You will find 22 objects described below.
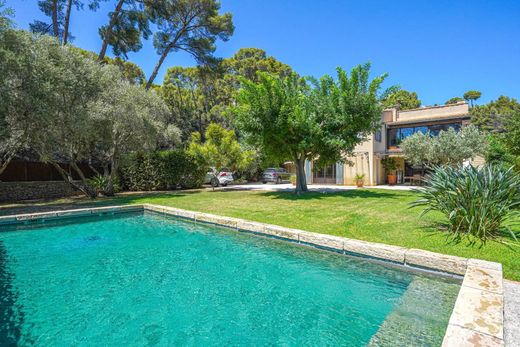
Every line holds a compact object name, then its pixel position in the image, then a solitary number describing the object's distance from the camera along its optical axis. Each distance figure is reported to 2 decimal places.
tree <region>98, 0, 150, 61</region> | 20.70
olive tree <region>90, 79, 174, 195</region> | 14.32
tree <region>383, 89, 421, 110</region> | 42.78
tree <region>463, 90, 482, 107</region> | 52.50
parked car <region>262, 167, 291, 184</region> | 29.35
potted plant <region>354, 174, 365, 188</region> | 23.34
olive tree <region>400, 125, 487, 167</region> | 17.91
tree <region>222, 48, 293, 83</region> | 36.12
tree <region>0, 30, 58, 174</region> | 10.20
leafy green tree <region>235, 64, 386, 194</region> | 14.01
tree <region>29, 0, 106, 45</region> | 19.73
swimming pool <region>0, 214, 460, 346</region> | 3.44
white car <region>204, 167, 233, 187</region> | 25.27
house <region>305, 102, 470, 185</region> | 23.91
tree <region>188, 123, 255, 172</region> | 19.70
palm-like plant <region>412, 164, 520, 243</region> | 5.91
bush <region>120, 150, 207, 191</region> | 19.89
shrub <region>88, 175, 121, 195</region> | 17.02
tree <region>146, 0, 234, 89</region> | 22.42
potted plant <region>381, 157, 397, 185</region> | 25.66
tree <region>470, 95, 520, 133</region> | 42.02
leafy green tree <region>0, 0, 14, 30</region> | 10.09
